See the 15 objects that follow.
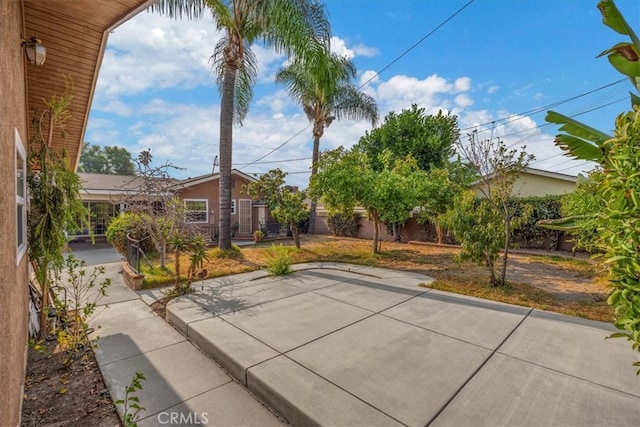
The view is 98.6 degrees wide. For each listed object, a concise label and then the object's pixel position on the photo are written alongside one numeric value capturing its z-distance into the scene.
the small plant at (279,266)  7.22
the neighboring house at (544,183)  13.48
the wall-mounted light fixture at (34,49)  3.37
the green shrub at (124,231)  8.80
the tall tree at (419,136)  17.38
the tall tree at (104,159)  37.53
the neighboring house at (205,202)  15.10
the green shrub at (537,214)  11.21
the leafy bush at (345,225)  16.89
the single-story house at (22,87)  1.98
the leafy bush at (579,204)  6.13
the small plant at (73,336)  3.43
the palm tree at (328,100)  15.87
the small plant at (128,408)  2.24
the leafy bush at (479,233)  6.21
